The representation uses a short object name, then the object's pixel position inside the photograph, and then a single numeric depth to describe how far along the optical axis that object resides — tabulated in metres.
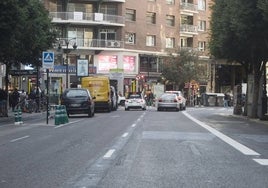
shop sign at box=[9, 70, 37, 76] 40.91
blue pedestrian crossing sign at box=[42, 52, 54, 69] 27.31
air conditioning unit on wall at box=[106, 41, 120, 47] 67.25
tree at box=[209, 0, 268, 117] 27.05
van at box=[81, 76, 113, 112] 41.25
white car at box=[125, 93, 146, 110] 48.28
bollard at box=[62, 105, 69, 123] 25.74
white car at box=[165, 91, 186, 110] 46.88
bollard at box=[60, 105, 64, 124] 25.46
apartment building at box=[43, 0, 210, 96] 66.06
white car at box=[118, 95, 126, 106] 61.57
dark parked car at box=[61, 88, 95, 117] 32.16
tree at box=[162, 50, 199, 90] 71.25
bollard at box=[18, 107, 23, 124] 26.24
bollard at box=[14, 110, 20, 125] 26.27
